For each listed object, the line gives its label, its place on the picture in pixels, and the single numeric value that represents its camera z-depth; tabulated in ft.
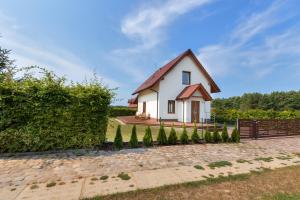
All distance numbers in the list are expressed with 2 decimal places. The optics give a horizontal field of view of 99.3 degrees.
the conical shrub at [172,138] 17.97
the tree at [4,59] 26.48
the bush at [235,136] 20.21
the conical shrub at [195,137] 18.80
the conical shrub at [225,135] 19.89
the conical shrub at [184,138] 18.30
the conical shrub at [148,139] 17.01
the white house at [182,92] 39.02
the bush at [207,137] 19.33
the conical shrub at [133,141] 16.49
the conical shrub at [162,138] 17.60
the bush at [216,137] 19.65
